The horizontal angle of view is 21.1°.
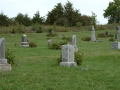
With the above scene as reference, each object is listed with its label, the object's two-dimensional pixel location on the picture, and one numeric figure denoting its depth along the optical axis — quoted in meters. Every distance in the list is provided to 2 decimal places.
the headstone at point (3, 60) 12.08
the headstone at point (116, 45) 25.58
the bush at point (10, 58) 14.30
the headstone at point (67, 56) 14.13
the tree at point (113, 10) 67.12
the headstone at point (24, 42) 30.06
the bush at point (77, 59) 14.97
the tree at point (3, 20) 71.62
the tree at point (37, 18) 81.62
